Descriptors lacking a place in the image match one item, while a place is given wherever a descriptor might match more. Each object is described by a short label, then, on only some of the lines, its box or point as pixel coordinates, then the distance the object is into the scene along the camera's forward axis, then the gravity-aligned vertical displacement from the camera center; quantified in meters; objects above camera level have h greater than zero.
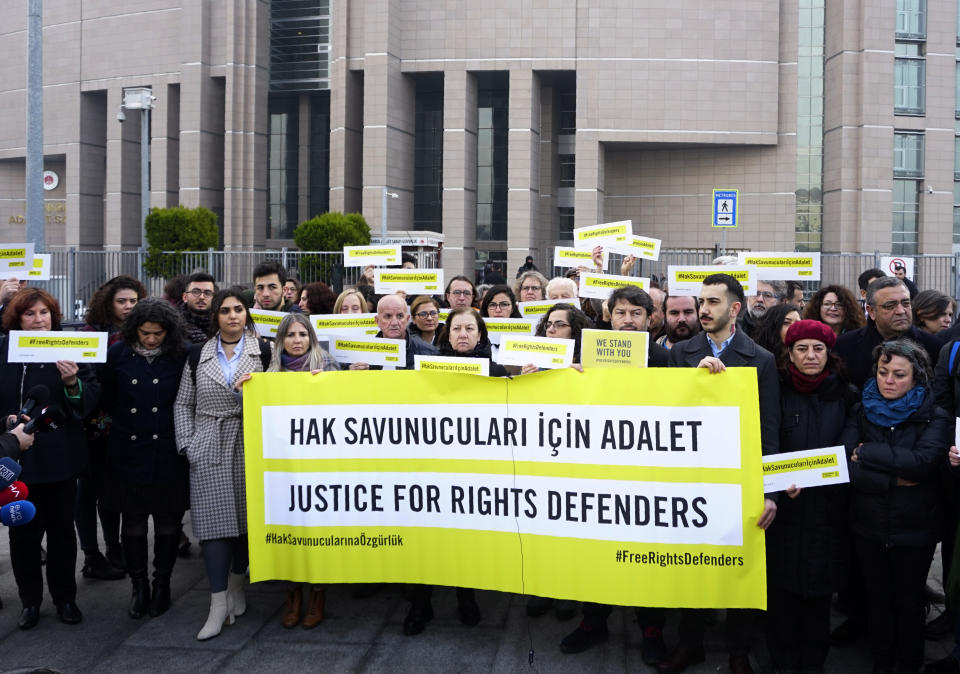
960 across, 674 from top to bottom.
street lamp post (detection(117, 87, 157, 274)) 27.41 +5.73
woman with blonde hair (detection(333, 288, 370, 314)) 8.25 -0.06
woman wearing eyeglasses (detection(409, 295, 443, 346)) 7.48 -0.18
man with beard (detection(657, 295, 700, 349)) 6.68 -0.15
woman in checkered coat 5.81 -0.98
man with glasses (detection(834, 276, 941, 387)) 6.27 -0.20
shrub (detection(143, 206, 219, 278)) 27.44 +1.95
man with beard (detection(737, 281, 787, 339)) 8.44 -0.01
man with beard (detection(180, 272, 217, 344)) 7.64 -0.05
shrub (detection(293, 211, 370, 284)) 27.25 +1.87
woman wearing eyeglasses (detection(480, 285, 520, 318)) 8.39 -0.05
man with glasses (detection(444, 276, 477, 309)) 8.27 +0.04
